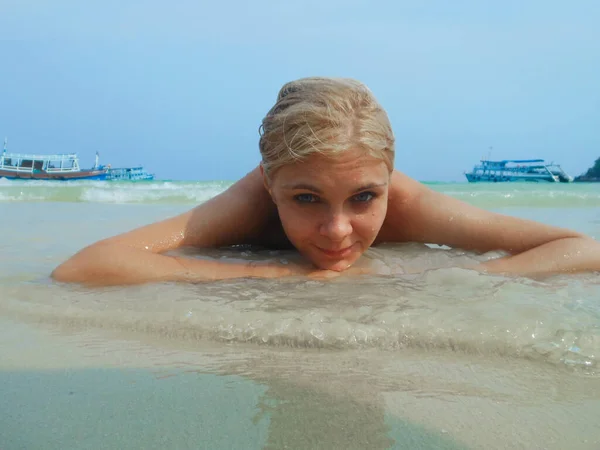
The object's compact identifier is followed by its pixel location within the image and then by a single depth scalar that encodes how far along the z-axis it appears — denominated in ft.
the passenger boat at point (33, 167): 108.88
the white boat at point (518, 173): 117.39
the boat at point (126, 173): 125.26
